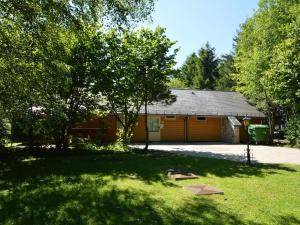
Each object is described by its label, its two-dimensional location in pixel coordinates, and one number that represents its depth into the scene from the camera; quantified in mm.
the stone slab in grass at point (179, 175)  7058
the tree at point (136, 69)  11699
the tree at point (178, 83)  36272
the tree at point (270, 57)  14458
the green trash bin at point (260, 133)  17120
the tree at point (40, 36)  6801
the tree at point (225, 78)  34796
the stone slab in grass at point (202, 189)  5780
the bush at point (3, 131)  11565
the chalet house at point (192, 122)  17473
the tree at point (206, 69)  37513
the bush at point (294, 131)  15345
